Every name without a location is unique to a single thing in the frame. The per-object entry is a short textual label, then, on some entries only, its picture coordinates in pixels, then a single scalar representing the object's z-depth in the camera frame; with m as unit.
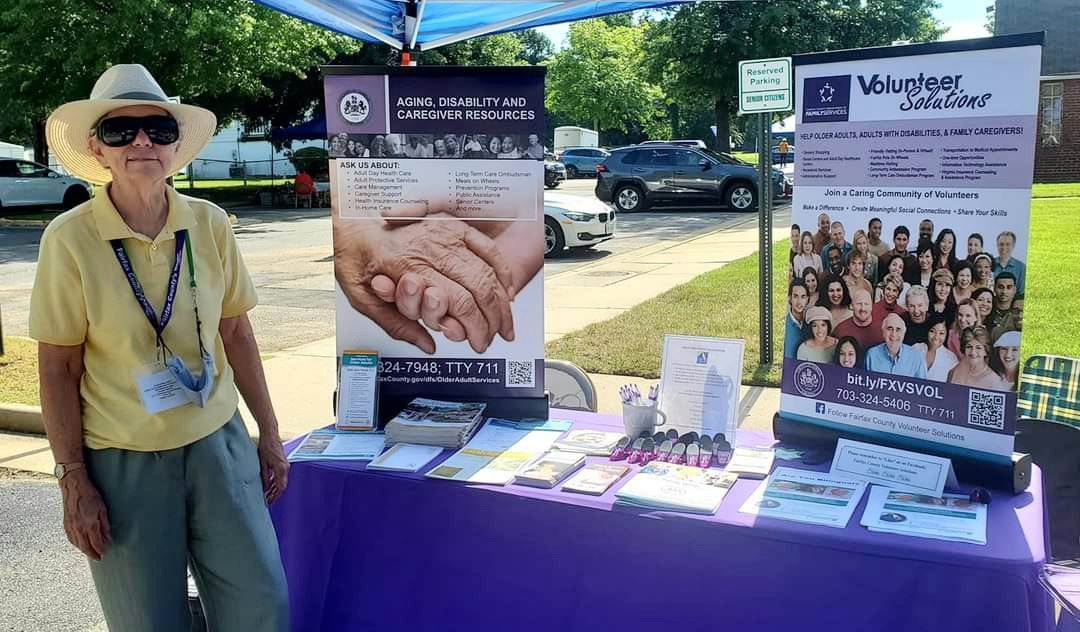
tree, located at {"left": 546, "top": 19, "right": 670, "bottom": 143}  54.03
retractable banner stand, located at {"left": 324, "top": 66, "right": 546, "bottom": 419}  3.31
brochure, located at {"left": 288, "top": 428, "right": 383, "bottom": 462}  3.12
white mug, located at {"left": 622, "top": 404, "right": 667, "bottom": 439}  3.13
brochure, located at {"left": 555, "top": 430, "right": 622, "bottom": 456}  3.14
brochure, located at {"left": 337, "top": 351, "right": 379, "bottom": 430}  3.43
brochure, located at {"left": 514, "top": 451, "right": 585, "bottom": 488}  2.81
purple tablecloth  2.27
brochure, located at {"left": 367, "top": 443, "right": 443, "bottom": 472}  2.98
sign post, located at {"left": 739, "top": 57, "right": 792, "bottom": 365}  5.45
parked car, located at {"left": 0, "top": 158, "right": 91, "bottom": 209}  23.08
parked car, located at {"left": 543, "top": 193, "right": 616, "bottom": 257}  13.86
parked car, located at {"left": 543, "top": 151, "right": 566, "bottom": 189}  32.59
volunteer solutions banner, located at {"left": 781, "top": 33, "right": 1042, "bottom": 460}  2.55
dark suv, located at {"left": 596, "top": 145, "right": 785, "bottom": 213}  20.41
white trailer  48.28
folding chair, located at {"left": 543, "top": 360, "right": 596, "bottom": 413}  4.12
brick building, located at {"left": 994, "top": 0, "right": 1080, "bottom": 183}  26.88
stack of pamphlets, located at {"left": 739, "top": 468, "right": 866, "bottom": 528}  2.49
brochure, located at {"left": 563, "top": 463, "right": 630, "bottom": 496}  2.75
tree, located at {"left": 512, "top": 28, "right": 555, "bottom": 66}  72.44
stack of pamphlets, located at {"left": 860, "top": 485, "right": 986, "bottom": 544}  2.35
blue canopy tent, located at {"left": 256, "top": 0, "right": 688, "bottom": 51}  4.57
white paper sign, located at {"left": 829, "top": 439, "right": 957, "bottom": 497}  2.66
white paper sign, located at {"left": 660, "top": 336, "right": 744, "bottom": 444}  2.98
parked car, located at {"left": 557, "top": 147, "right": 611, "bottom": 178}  40.53
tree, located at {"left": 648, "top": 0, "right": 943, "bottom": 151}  28.19
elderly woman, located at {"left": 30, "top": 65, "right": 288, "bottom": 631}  2.22
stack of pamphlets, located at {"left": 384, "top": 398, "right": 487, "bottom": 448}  3.21
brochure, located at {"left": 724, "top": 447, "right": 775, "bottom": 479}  2.85
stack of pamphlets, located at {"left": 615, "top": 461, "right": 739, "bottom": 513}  2.59
